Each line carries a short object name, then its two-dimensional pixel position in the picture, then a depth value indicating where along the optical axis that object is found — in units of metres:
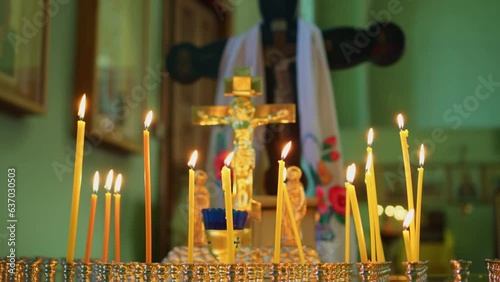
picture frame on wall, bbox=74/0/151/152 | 3.33
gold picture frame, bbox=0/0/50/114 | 2.69
